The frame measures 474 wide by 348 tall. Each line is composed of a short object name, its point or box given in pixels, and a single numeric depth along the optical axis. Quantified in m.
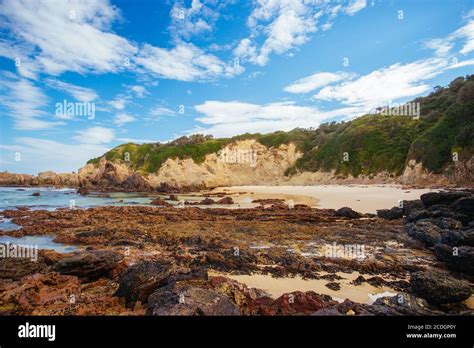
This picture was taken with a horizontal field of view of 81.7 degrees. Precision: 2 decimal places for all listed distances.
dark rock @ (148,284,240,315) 3.99
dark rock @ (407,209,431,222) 12.44
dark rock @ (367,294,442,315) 4.34
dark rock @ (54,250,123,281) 6.61
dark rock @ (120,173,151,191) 45.97
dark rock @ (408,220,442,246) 9.16
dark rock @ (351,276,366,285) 6.37
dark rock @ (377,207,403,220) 14.62
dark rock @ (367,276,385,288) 6.25
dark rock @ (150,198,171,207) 26.10
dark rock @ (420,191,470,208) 13.23
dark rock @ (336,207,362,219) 15.88
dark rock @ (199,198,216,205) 26.81
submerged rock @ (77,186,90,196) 38.75
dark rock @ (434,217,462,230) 9.92
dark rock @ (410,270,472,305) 5.10
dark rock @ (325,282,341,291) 6.05
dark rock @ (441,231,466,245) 8.02
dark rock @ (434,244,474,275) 6.76
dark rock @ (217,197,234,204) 27.00
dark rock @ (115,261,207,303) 5.16
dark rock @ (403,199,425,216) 14.53
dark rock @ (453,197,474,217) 11.54
